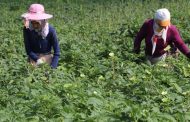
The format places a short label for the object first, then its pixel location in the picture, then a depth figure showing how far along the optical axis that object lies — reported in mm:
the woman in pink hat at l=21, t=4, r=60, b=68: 7230
